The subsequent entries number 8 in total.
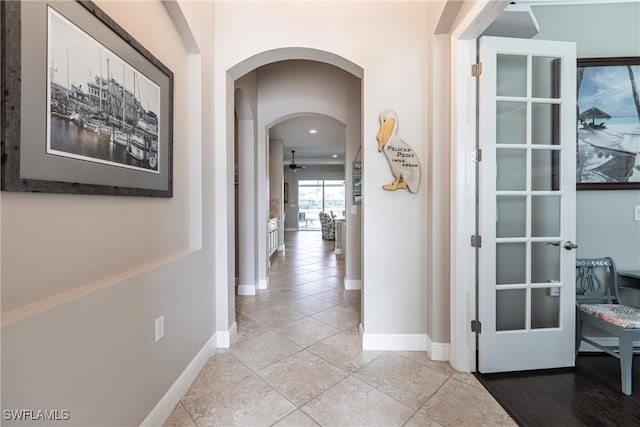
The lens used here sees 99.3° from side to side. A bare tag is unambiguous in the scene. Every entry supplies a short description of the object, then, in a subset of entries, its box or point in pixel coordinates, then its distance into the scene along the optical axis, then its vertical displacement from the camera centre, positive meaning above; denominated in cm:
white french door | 193 +4
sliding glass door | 1285 +59
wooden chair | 171 -70
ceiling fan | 935 +193
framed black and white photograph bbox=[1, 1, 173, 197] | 83 +41
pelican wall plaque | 215 +42
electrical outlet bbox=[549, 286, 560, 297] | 201 -60
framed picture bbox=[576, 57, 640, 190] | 217 +70
